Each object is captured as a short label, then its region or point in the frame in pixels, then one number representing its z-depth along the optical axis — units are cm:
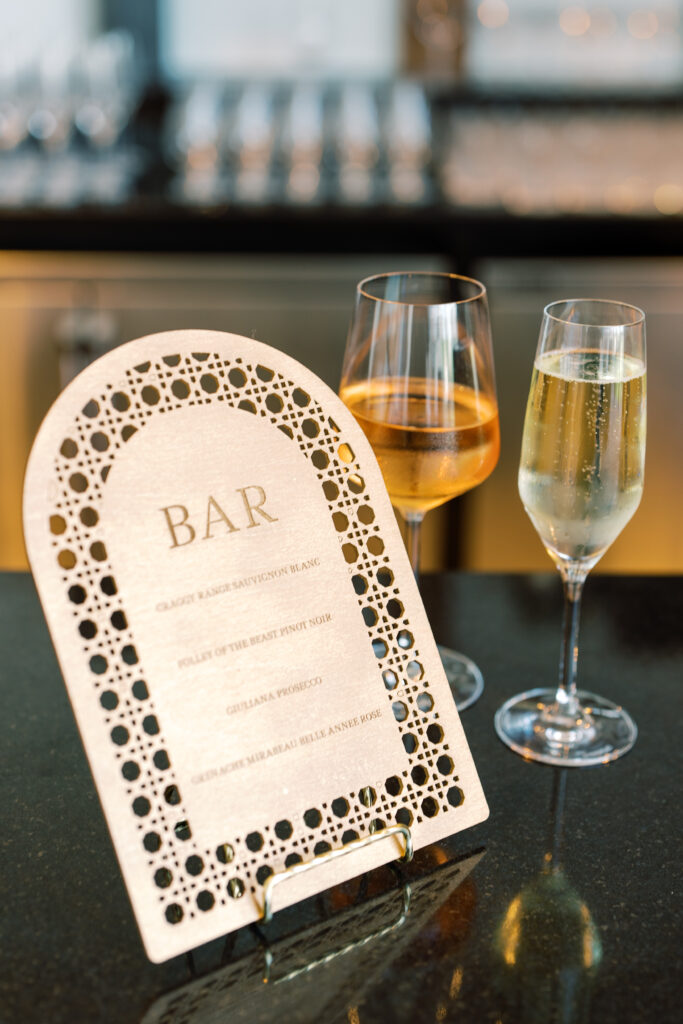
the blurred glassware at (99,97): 229
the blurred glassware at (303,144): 216
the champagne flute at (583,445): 63
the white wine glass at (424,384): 68
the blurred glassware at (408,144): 216
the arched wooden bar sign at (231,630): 50
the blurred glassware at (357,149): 215
